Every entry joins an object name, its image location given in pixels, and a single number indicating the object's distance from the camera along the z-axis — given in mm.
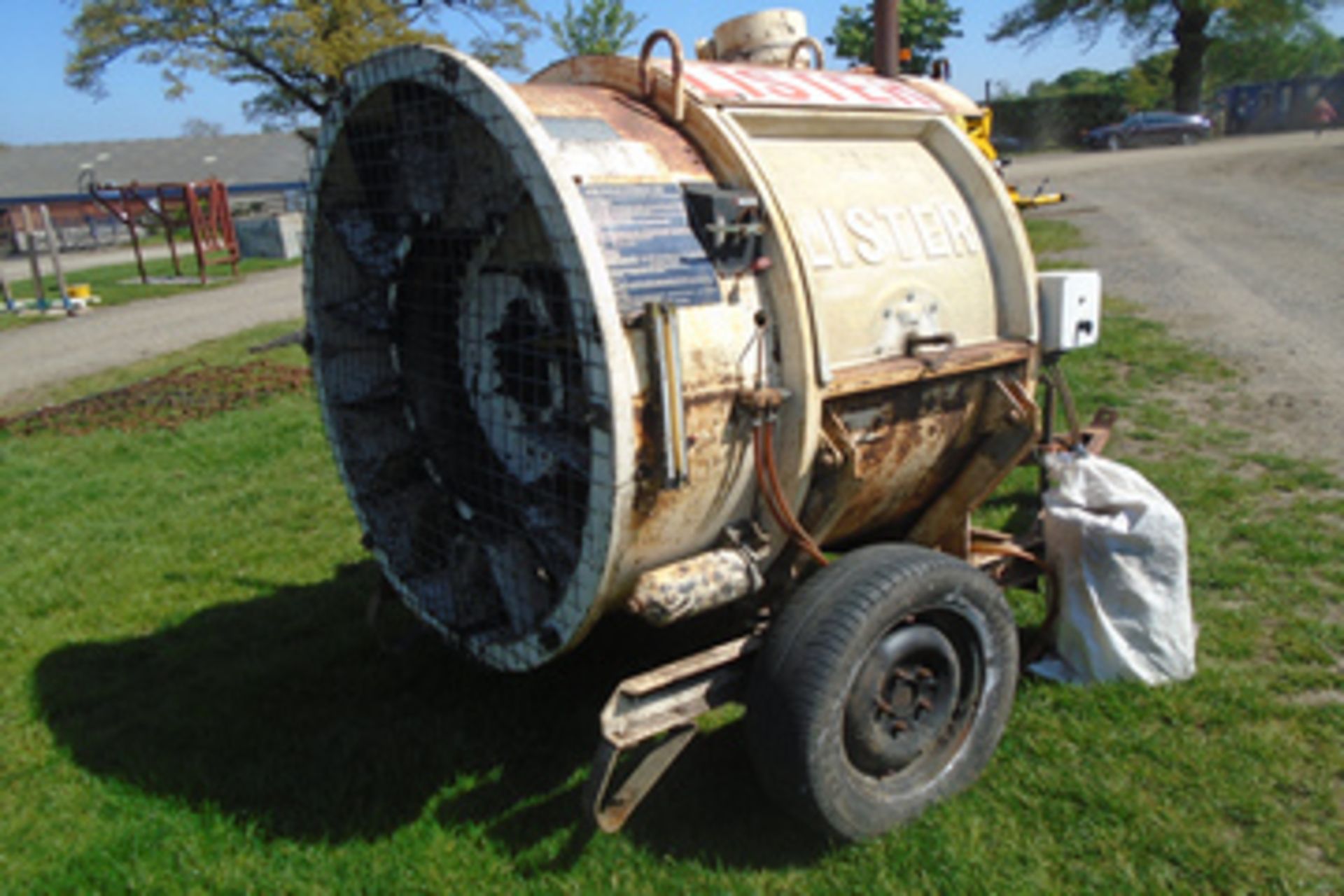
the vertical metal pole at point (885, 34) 4320
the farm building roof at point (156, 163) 53062
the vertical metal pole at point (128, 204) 19953
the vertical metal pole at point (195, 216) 20403
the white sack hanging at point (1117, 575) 3418
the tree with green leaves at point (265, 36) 27172
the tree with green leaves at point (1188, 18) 40000
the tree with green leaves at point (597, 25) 26938
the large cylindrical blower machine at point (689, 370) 2592
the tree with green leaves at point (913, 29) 50000
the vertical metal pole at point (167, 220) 20011
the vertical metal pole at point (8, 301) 17559
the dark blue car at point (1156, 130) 36031
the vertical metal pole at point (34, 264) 16516
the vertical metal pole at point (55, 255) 16188
